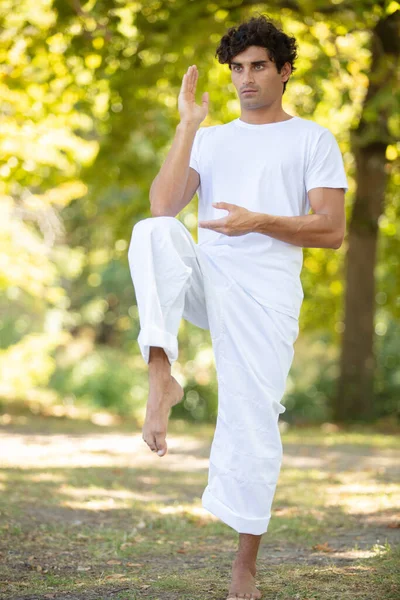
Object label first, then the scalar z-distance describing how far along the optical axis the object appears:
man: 6.13
